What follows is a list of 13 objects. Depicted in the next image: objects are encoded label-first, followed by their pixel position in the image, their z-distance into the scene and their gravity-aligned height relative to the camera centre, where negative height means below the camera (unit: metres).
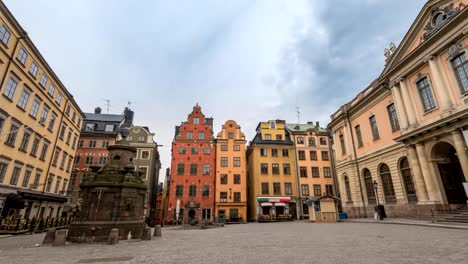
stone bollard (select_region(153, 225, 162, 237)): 15.34 -1.44
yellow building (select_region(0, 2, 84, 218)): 20.27 +8.37
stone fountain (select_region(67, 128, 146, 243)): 12.62 +0.16
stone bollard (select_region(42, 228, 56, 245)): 11.94 -1.39
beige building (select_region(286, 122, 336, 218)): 41.38 +7.74
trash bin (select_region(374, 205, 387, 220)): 22.76 -0.43
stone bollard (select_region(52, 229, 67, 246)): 11.35 -1.37
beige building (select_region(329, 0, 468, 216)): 17.72 +7.70
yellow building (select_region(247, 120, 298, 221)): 39.34 +5.76
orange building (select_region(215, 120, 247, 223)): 38.56 +5.57
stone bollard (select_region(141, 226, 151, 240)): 13.42 -1.41
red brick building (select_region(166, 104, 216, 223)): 37.38 +6.16
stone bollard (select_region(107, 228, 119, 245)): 11.55 -1.35
